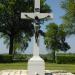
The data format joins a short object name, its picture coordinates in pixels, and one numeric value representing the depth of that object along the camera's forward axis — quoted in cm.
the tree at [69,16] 2169
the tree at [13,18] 2794
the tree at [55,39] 3003
